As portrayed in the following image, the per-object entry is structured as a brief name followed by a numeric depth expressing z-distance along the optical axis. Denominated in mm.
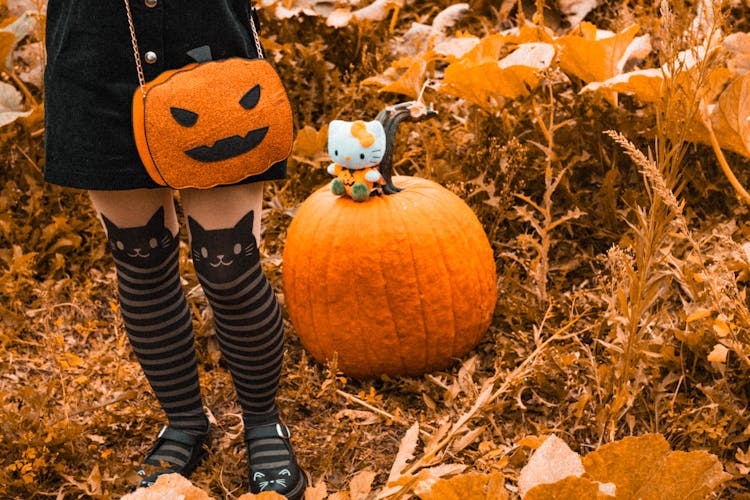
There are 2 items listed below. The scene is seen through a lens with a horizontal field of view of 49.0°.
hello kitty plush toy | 2033
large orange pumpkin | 2082
